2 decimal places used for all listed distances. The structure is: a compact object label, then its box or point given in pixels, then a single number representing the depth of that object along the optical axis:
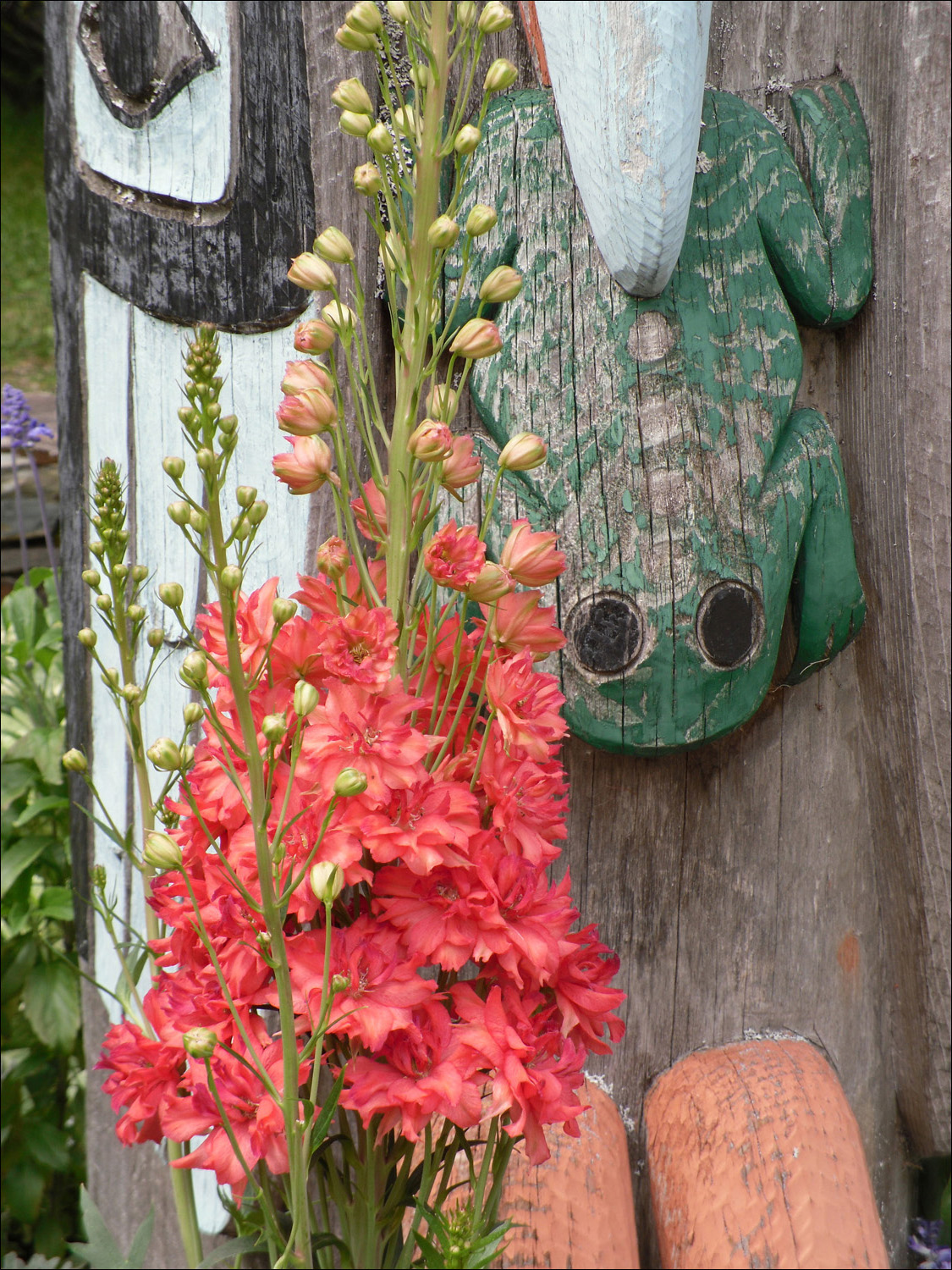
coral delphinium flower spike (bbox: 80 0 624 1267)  0.90
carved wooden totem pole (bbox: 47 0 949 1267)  1.03
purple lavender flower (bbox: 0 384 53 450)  1.36
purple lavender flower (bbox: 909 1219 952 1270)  1.13
